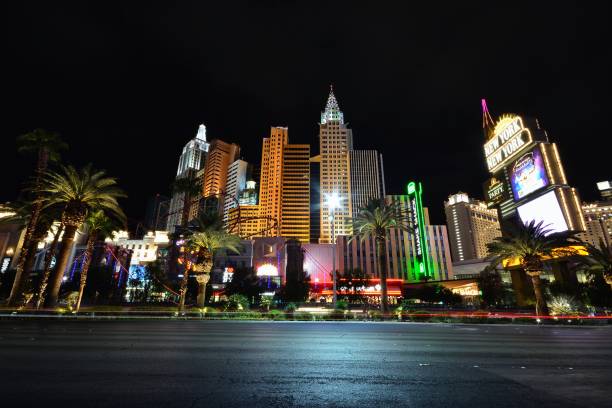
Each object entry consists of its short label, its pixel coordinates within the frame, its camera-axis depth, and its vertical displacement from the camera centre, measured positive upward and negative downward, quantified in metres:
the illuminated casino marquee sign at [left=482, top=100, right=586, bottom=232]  43.66 +20.14
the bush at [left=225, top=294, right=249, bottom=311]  36.01 -0.30
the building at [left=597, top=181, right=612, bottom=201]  179.38 +66.80
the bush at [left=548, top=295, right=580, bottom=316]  27.20 -0.33
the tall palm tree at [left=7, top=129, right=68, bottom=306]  29.69 +15.60
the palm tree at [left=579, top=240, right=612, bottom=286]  33.72 +4.90
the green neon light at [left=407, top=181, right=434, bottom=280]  99.38 +22.23
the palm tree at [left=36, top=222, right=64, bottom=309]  30.42 +3.31
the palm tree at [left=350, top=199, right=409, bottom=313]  39.03 +10.62
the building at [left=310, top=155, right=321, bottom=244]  163.45 +56.08
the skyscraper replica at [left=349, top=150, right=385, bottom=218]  166.25 +69.34
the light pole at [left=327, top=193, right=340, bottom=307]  31.88 +11.05
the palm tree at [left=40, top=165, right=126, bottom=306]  26.75 +9.49
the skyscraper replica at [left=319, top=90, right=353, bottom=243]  157.88 +73.17
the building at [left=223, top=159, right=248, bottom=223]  190.25 +72.03
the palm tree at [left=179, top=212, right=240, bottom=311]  34.03 +6.67
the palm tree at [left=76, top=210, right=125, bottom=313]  33.88 +8.96
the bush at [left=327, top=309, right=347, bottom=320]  25.61 -1.21
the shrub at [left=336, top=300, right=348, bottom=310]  38.72 -0.48
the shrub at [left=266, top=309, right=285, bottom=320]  25.95 -1.21
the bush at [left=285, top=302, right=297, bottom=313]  35.31 -0.82
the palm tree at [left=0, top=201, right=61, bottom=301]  30.81 +8.65
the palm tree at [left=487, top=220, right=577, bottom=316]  29.61 +5.56
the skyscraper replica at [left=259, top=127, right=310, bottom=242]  164.70 +65.00
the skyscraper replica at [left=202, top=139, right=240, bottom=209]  181.79 +57.94
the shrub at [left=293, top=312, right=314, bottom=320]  25.23 -1.22
